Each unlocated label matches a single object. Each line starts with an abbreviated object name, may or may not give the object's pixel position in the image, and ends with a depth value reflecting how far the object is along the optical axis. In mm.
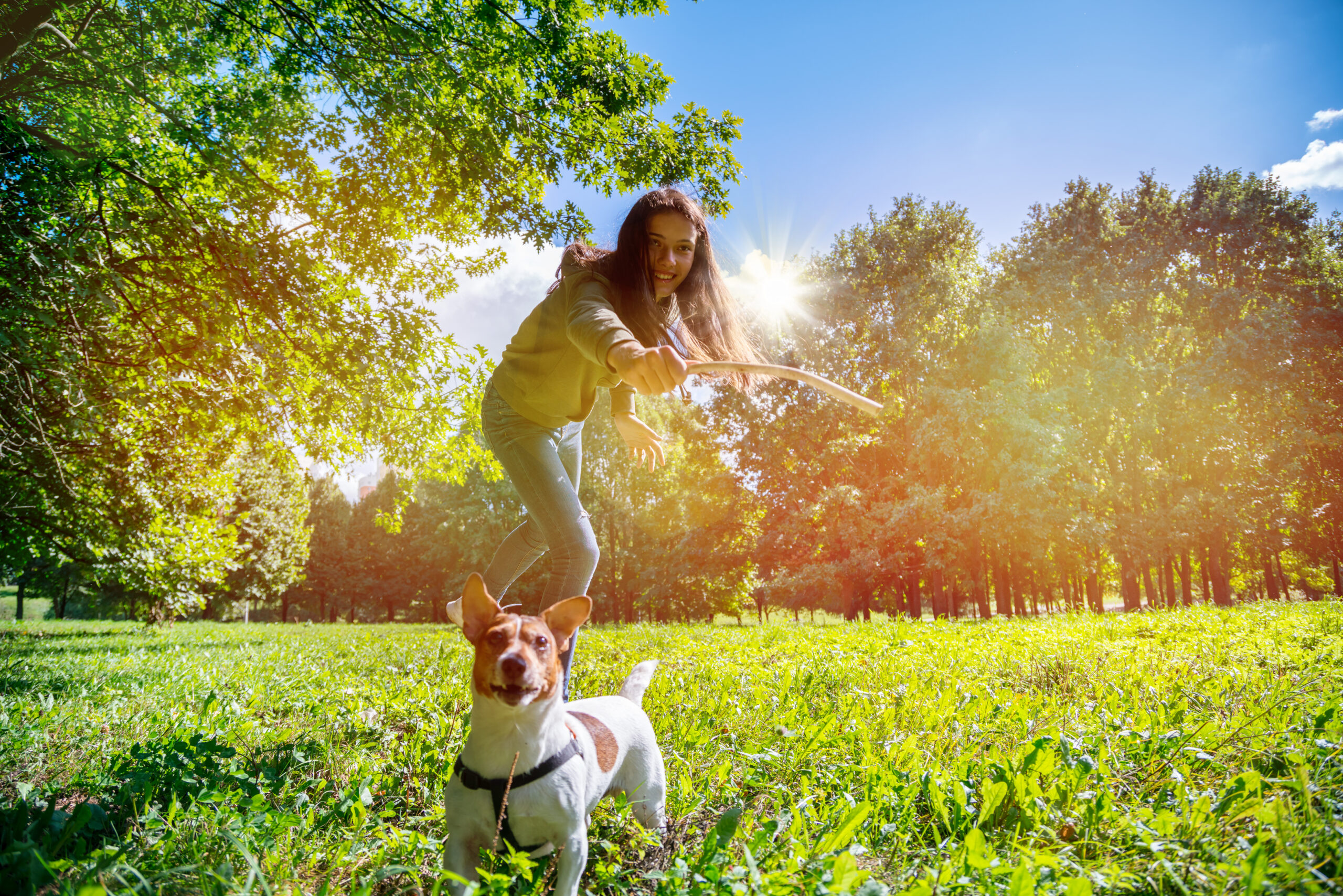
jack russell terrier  1704
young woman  2908
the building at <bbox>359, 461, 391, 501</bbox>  44431
